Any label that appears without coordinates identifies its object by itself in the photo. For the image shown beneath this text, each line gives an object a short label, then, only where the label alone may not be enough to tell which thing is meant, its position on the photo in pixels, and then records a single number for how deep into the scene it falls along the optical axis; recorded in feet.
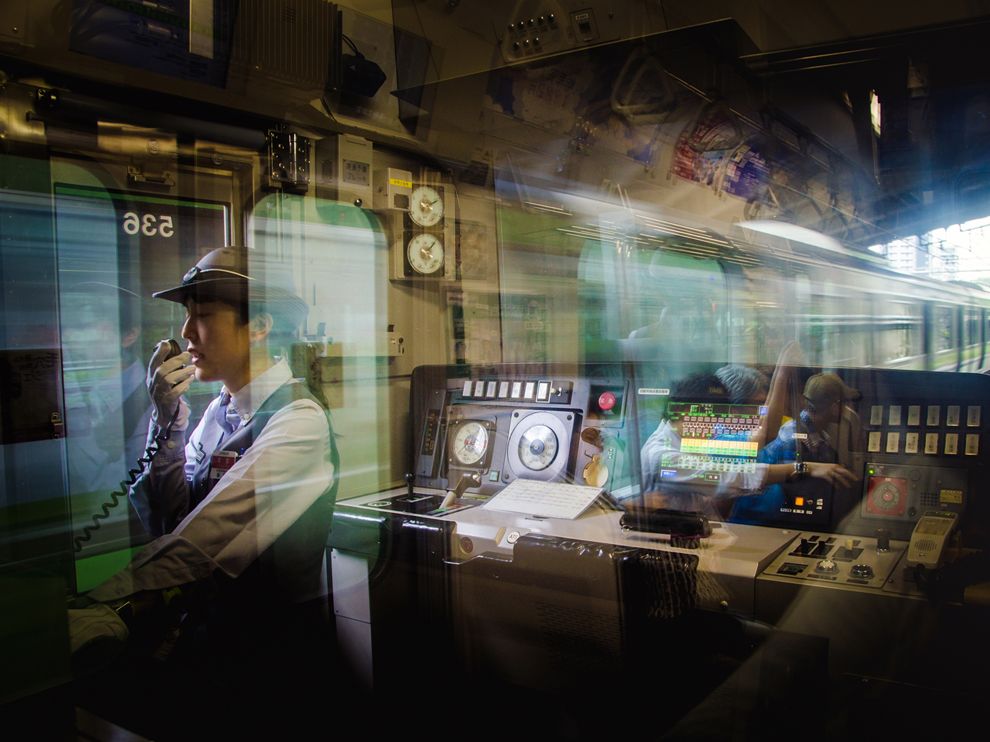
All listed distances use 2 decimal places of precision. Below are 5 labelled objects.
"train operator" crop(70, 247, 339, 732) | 8.27
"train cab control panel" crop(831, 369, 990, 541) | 8.01
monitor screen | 9.40
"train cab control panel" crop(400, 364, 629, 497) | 10.64
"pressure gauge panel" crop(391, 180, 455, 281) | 12.31
